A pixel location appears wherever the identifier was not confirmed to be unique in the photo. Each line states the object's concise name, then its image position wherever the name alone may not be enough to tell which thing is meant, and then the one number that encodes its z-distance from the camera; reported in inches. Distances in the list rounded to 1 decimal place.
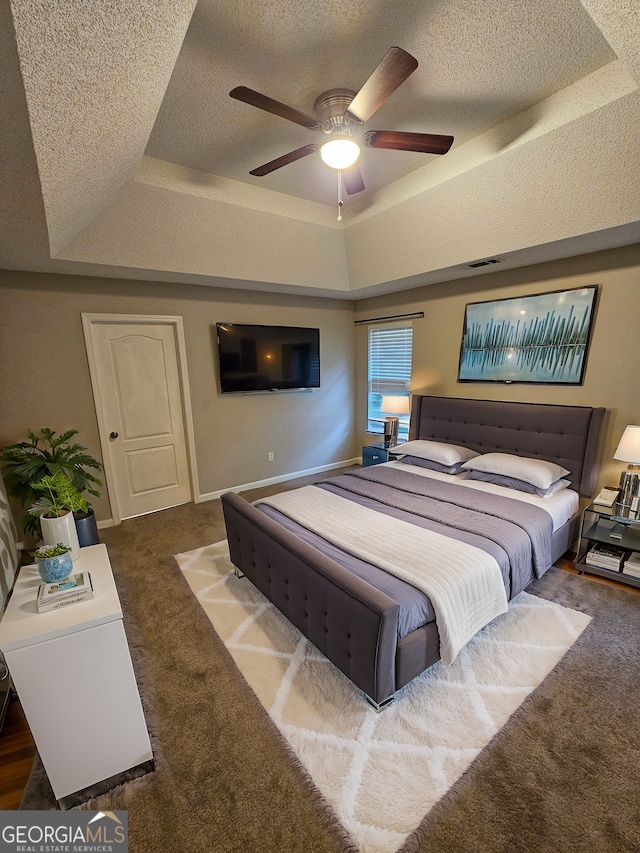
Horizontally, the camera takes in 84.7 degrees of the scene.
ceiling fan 58.6
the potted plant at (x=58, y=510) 59.2
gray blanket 84.4
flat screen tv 158.7
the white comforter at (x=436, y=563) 65.9
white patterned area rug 51.3
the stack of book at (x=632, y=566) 96.2
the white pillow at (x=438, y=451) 132.7
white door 135.4
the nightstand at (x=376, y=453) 170.5
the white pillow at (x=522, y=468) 108.2
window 177.4
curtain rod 163.3
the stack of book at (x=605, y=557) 98.8
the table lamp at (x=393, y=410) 167.0
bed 62.0
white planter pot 59.0
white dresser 46.1
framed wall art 115.0
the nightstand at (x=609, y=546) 97.3
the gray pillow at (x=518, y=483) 108.5
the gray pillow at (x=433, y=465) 131.4
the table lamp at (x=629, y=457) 96.6
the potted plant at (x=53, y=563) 54.0
